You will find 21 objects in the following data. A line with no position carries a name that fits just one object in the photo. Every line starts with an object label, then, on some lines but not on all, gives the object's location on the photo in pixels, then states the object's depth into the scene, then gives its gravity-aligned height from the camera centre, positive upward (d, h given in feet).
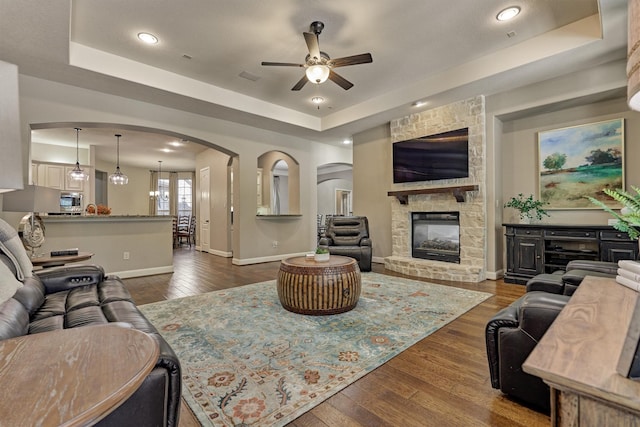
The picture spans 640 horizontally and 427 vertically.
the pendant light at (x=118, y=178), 25.70 +3.19
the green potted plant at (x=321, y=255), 10.87 -1.49
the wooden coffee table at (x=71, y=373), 1.77 -1.16
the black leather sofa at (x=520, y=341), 4.88 -2.23
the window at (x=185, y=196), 37.55 +2.38
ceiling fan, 10.09 +5.26
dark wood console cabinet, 11.52 -1.42
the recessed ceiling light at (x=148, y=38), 11.25 +6.77
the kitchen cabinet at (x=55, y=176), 23.34 +3.10
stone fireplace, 15.21 +0.61
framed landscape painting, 12.71 +2.27
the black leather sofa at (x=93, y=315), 3.15 -1.93
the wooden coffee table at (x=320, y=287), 9.56 -2.36
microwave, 23.08 +1.05
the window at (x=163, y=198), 36.51 +2.11
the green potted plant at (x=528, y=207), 14.07 +0.32
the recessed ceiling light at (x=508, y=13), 10.04 +6.87
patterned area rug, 5.50 -3.38
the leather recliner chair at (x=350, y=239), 16.53 -1.42
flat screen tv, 15.92 +3.25
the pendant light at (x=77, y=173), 22.24 +3.20
